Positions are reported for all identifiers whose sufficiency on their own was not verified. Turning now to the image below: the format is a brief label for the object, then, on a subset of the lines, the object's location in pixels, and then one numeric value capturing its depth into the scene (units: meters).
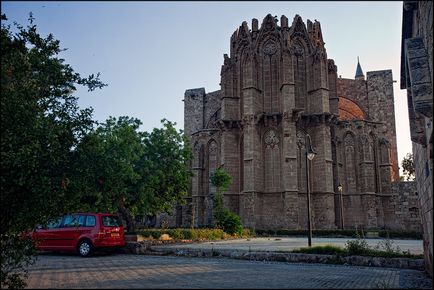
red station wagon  14.55
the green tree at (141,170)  17.95
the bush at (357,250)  12.53
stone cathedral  35.41
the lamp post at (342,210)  35.94
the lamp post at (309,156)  17.39
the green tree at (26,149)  7.45
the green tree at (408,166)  55.42
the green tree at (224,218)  27.73
